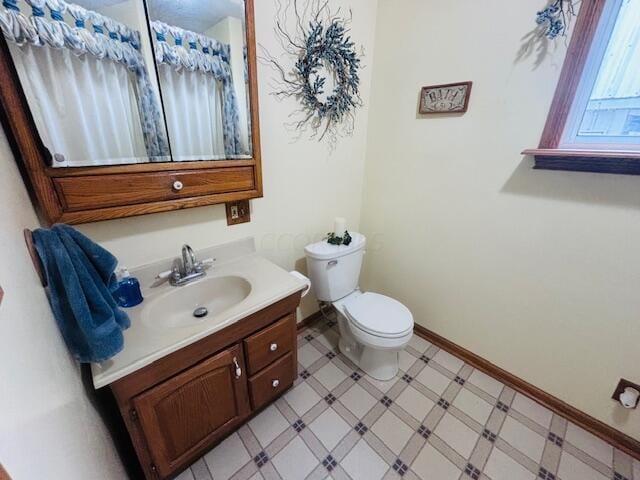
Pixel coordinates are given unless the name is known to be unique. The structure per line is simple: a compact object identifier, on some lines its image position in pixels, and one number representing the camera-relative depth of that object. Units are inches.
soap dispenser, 39.5
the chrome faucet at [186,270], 45.9
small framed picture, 54.0
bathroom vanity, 34.0
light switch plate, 52.8
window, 39.6
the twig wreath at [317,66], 50.9
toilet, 57.1
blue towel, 26.2
